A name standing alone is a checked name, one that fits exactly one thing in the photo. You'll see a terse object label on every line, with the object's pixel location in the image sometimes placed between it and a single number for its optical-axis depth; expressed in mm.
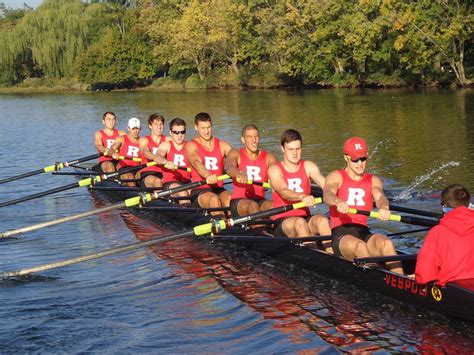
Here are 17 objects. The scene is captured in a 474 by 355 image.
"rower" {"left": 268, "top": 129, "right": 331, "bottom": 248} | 8727
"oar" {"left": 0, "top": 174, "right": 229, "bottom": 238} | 10984
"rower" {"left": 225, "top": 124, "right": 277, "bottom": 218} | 10039
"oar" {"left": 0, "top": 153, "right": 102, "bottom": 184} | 16328
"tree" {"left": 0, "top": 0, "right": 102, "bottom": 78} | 76175
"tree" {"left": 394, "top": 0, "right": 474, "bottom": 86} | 41406
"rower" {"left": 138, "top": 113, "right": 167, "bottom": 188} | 13977
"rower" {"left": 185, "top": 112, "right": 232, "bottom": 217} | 11206
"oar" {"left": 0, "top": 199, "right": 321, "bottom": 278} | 8664
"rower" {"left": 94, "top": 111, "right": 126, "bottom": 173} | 16594
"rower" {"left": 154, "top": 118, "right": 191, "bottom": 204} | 12648
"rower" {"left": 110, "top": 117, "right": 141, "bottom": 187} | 15406
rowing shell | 6465
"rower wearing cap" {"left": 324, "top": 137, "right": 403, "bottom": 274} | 7773
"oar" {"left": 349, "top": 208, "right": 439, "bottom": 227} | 7715
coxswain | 6293
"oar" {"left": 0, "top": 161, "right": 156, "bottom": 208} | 13342
